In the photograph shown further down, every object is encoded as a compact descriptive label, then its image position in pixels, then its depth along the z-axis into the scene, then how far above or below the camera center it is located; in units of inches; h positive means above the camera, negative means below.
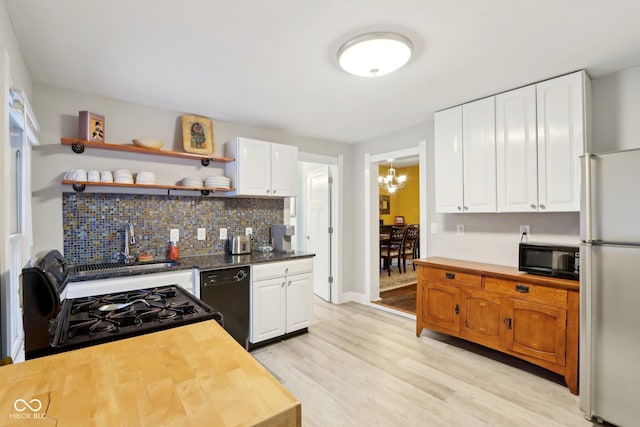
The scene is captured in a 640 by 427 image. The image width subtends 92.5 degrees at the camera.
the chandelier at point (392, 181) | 272.6 +29.9
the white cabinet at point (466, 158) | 110.7 +20.9
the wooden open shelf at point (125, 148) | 97.8 +23.2
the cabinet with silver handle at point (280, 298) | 115.9 -34.0
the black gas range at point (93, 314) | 39.2 -16.1
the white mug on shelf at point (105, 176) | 99.6 +12.9
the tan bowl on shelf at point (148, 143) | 107.3 +25.5
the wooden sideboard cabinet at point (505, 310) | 88.3 -32.8
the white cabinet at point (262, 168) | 125.2 +19.8
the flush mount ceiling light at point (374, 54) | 71.9 +39.9
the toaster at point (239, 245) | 129.9 -13.3
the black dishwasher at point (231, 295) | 104.7 -28.5
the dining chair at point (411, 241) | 255.0 -25.1
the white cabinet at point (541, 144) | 91.4 +21.6
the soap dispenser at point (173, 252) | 115.5 -14.2
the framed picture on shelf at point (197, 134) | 121.3 +32.5
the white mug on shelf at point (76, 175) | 95.0 +12.7
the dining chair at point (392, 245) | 245.0 -26.3
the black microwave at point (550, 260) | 89.2 -14.9
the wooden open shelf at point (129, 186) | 95.6 +10.1
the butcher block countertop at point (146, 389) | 24.1 -15.9
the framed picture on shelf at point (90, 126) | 99.1 +29.2
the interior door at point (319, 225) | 179.0 -6.8
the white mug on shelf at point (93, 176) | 96.7 +12.6
